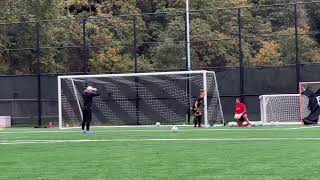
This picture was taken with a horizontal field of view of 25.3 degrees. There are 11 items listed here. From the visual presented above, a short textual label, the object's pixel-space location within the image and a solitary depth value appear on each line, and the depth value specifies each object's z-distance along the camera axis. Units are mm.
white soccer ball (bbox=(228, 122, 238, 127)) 32434
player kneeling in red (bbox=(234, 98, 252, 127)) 31516
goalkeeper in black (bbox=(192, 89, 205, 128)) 30859
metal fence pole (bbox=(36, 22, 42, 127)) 38094
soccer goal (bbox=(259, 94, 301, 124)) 32688
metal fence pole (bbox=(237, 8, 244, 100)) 35938
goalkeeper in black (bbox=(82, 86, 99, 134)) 25172
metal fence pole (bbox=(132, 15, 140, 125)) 36481
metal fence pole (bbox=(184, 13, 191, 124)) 35281
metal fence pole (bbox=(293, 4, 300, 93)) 35188
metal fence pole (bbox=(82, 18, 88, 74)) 38969
